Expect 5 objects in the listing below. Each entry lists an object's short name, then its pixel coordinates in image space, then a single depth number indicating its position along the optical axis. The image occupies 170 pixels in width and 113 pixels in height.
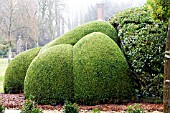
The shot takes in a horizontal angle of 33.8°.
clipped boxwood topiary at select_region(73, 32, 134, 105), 6.44
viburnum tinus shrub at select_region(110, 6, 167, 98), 6.46
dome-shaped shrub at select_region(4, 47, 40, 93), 8.49
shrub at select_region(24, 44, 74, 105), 6.62
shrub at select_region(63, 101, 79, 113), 4.47
